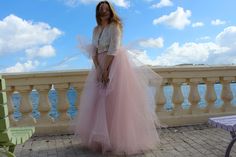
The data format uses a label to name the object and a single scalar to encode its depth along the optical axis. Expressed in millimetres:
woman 3527
